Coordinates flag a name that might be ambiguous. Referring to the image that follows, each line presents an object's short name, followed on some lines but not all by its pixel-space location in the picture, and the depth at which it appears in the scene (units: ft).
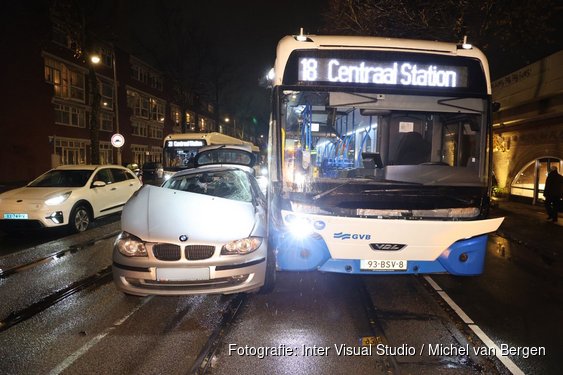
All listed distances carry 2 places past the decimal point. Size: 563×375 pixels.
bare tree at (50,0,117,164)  64.03
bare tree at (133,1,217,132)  128.12
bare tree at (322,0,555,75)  37.40
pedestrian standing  36.35
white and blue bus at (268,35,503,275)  14.79
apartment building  88.89
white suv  27.53
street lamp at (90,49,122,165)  63.49
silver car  13.64
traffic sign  61.80
